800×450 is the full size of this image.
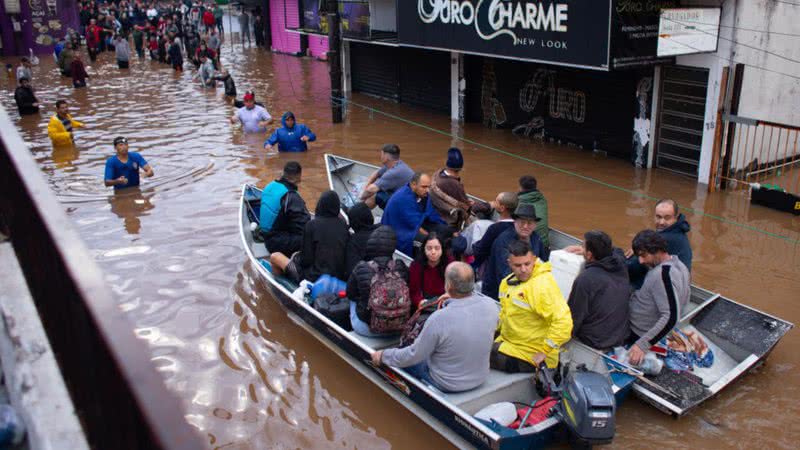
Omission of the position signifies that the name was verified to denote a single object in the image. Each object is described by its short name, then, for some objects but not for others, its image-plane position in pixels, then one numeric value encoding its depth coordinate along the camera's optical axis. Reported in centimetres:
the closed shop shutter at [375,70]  2338
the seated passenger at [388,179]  1033
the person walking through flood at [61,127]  1647
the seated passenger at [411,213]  869
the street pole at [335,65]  1911
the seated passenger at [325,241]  807
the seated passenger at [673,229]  724
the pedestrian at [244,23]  4069
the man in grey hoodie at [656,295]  666
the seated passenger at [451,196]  916
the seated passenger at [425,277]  737
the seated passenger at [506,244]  721
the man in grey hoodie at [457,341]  582
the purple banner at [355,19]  2108
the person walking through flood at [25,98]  2073
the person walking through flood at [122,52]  3120
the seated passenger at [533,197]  841
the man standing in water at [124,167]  1278
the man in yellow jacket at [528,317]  621
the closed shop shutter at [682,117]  1331
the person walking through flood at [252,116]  1730
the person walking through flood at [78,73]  2570
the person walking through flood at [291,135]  1571
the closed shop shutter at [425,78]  2089
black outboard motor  560
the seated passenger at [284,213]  917
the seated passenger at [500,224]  766
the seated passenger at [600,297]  664
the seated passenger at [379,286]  692
